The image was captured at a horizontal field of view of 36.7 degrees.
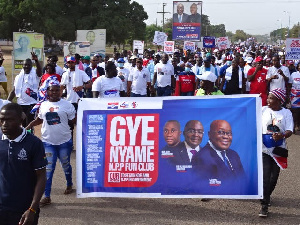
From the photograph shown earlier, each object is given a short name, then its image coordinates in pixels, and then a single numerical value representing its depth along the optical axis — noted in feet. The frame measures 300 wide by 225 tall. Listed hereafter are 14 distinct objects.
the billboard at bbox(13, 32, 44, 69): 46.21
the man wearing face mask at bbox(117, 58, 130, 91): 41.63
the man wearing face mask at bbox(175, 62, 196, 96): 38.78
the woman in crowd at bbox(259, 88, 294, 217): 18.45
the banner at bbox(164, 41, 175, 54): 75.77
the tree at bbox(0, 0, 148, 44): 160.45
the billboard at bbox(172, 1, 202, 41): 90.22
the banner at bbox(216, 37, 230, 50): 90.38
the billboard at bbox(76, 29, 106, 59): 61.21
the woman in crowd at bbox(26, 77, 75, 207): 19.81
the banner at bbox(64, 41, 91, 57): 54.19
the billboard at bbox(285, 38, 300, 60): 45.78
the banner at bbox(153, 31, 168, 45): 84.33
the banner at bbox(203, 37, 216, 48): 93.71
